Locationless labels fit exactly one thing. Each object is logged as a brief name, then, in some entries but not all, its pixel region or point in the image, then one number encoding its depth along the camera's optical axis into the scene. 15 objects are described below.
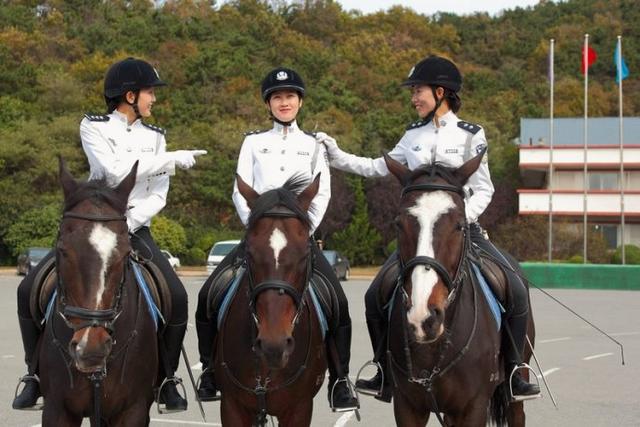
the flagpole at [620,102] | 46.28
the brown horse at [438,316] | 6.47
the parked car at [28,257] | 43.69
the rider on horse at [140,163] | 7.69
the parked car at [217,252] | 41.19
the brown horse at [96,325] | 6.11
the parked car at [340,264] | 43.23
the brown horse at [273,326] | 6.39
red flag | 48.62
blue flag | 47.34
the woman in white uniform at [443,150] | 8.06
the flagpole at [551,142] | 47.27
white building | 59.47
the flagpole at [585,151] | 46.52
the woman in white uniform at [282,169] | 8.00
